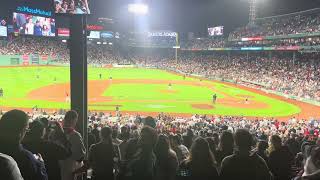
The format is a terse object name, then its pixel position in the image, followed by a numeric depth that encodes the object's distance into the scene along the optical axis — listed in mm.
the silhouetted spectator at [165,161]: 3979
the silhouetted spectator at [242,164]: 3378
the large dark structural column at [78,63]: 7894
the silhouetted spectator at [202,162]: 3831
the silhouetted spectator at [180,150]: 5684
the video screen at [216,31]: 65222
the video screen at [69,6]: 7582
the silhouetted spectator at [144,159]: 3931
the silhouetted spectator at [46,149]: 3505
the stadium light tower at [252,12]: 56018
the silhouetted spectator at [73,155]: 4571
